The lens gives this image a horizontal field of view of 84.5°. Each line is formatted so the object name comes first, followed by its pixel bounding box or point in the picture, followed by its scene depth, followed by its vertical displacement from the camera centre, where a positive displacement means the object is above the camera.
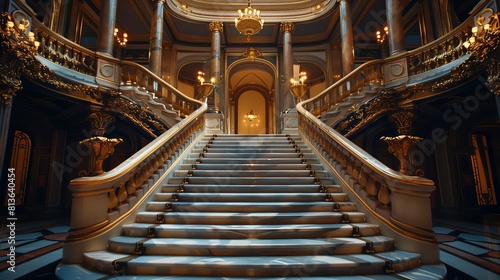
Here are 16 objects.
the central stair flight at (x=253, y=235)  2.79 -0.63
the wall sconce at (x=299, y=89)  10.82 +3.71
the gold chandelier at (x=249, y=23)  10.40 +6.06
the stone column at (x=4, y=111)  5.55 +1.56
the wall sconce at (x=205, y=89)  11.34 +3.96
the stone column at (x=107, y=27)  8.94 +5.25
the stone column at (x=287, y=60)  12.77 +5.97
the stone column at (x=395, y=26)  8.79 +5.07
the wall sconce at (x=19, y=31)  5.51 +3.21
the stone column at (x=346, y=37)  10.95 +5.96
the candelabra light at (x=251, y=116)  20.81 +5.19
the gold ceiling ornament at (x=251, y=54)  15.51 +7.40
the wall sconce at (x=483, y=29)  5.18 +2.95
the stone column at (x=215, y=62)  12.46 +5.79
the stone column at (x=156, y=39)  11.24 +6.10
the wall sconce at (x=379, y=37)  12.04 +6.40
